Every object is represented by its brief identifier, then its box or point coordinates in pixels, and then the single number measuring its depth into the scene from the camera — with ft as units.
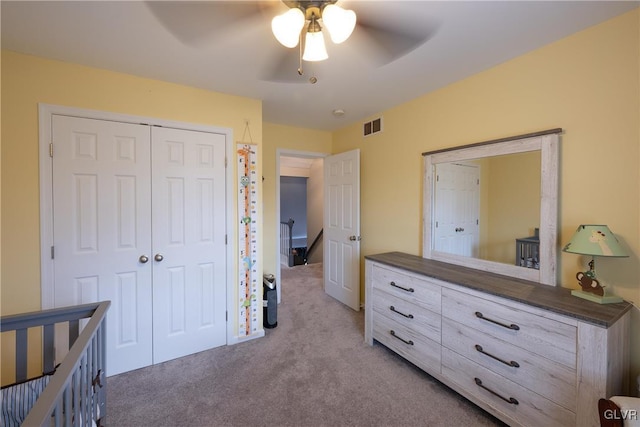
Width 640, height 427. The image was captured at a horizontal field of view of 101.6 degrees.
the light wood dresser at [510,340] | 4.12
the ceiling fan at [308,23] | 3.58
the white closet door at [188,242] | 7.31
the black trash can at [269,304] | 9.30
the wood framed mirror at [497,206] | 5.60
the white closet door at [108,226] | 6.30
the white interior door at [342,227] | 10.57
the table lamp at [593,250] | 4.49
